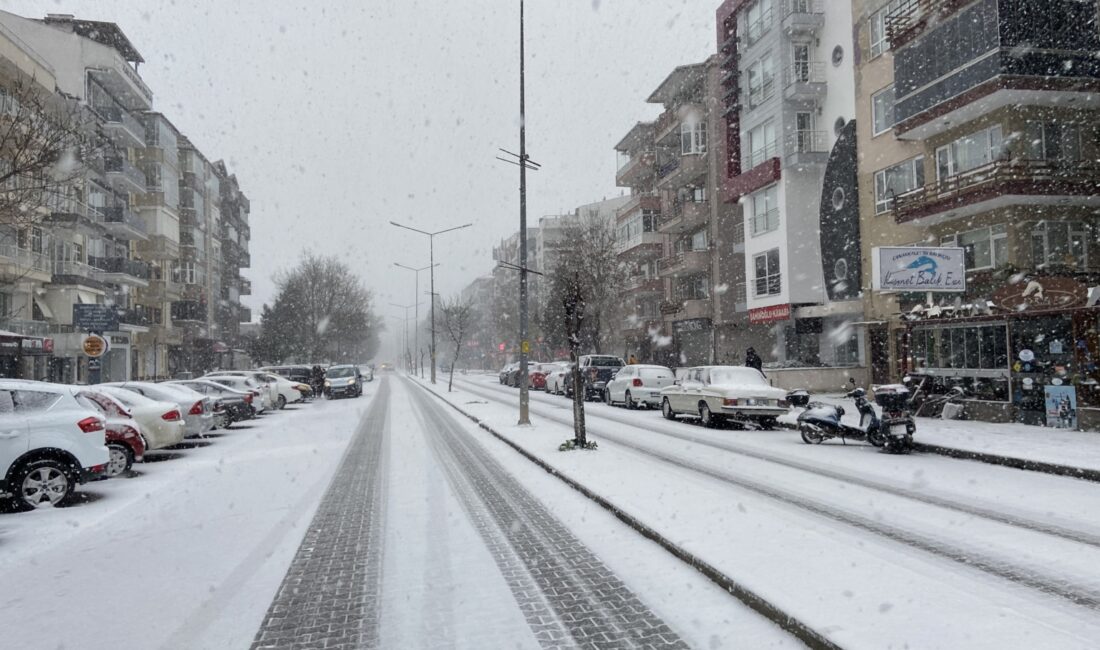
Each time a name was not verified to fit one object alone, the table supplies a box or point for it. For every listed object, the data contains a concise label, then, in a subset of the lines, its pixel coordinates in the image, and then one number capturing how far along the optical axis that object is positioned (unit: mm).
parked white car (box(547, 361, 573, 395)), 33594
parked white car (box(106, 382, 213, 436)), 15031
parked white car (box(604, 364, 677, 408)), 23688
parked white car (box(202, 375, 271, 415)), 22934
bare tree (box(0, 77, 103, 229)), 11617
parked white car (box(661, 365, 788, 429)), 16938
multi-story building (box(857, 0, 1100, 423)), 17656
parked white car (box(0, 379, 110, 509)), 8375
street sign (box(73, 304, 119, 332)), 18469
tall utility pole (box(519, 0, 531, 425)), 17830
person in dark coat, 26156
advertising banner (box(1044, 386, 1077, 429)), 14586
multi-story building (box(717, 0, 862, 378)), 30047
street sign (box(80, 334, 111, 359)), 17562
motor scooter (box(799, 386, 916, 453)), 12617
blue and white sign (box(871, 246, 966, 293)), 18969
